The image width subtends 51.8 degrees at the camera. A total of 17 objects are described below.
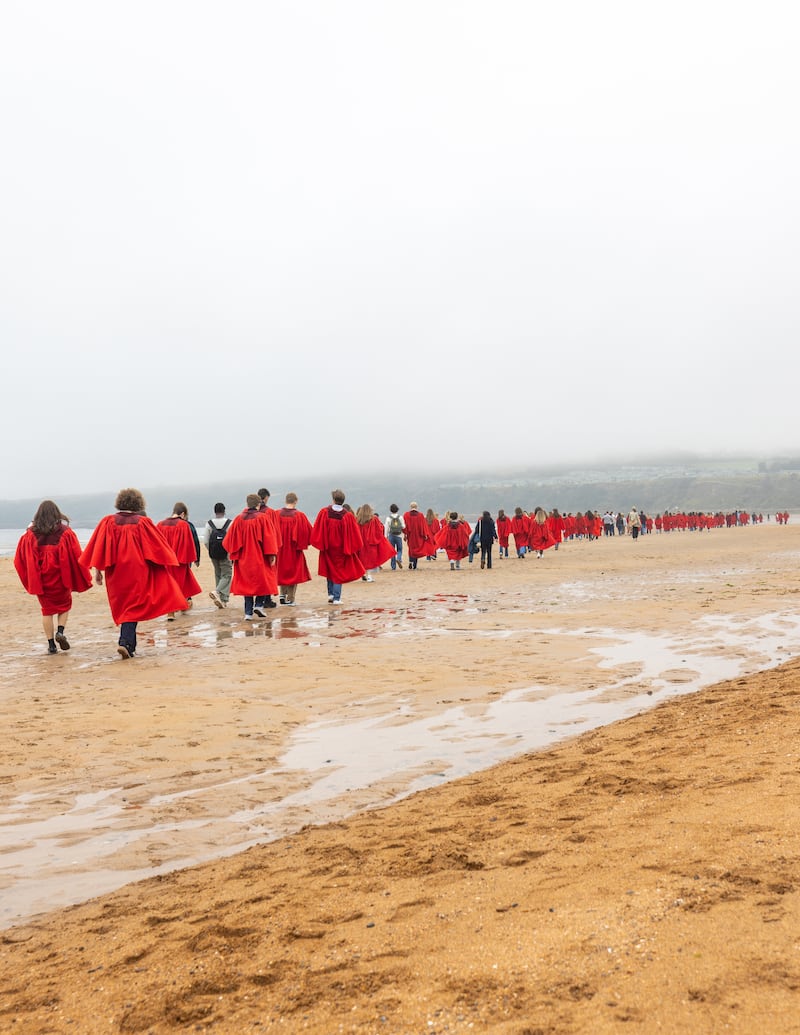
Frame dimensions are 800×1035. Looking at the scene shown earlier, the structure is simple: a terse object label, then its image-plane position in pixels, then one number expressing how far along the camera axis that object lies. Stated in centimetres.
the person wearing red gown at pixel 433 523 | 2899
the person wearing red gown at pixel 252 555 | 1388
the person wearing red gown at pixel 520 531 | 3130
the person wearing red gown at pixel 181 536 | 1448
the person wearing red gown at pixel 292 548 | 1594
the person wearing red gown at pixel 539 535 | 3145
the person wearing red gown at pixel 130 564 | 1051
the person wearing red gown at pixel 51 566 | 1141
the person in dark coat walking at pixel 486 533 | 2644
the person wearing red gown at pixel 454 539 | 2656
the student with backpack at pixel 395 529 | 2552
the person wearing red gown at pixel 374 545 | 2130
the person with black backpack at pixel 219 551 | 1525
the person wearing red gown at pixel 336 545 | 1612
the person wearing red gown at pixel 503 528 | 3148
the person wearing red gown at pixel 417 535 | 2625
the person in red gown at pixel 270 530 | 1409
